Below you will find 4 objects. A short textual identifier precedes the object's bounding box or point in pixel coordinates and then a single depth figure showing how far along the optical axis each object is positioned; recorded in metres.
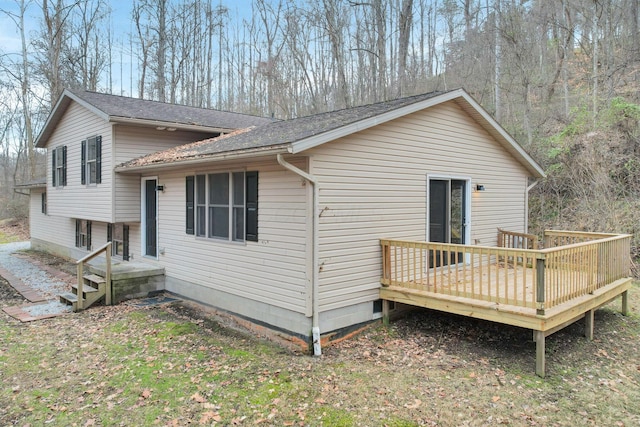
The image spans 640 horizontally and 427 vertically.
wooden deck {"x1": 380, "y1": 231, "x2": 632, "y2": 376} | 5.05
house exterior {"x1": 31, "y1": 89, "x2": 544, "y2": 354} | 5.89
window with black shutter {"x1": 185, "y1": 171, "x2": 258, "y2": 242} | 6.69
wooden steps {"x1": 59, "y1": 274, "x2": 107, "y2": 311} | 8.04
